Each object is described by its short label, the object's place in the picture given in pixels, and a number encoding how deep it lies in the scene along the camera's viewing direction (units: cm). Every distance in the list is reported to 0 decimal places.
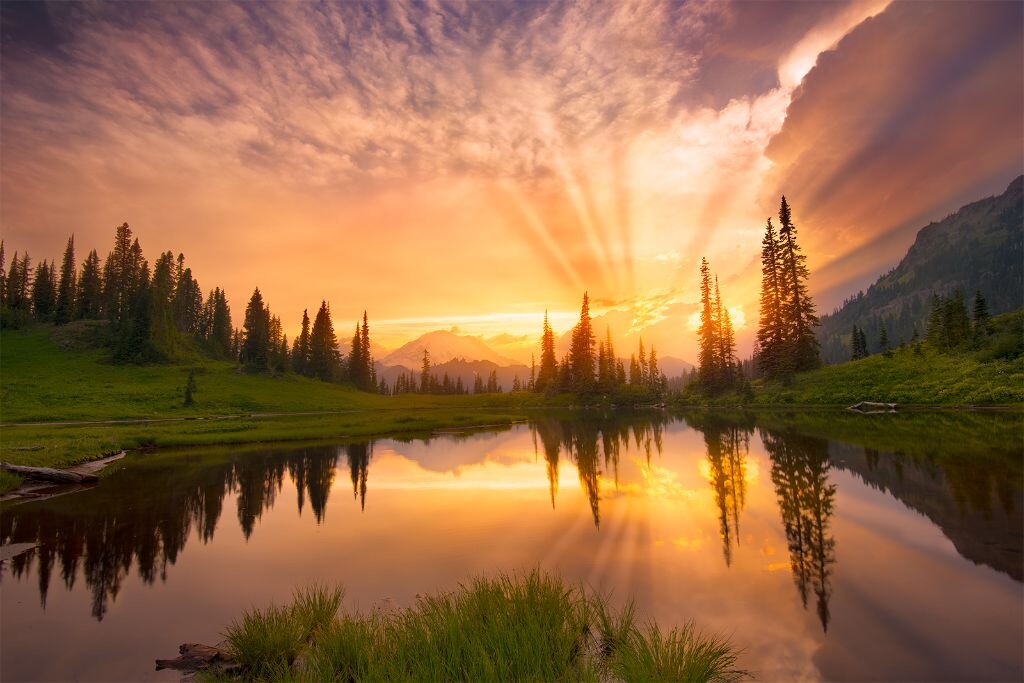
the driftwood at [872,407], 4659
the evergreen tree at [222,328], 12977
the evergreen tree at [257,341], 9969
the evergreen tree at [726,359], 8600
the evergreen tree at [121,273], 10488
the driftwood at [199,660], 709
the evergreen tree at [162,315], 8894
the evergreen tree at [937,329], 5988
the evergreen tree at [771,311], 7238
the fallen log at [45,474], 2142
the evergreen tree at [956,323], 5778
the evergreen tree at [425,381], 16789
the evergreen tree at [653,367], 15338
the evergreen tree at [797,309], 6738
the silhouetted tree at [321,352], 12119
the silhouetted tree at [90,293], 11006
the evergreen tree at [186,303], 12794
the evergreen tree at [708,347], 8812
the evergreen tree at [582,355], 10888
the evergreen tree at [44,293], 11012
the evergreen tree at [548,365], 12169
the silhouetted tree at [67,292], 10362
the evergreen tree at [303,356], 12125
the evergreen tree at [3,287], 10600
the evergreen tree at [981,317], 5518
